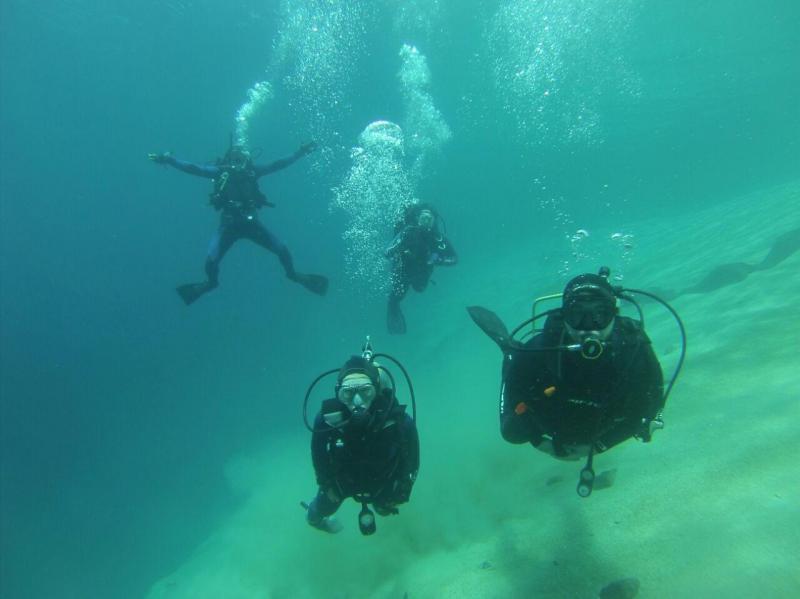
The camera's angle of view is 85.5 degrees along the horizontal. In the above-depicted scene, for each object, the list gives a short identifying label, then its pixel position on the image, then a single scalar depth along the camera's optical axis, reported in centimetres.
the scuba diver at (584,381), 290
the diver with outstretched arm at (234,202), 962
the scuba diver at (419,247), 980
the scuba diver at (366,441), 362
